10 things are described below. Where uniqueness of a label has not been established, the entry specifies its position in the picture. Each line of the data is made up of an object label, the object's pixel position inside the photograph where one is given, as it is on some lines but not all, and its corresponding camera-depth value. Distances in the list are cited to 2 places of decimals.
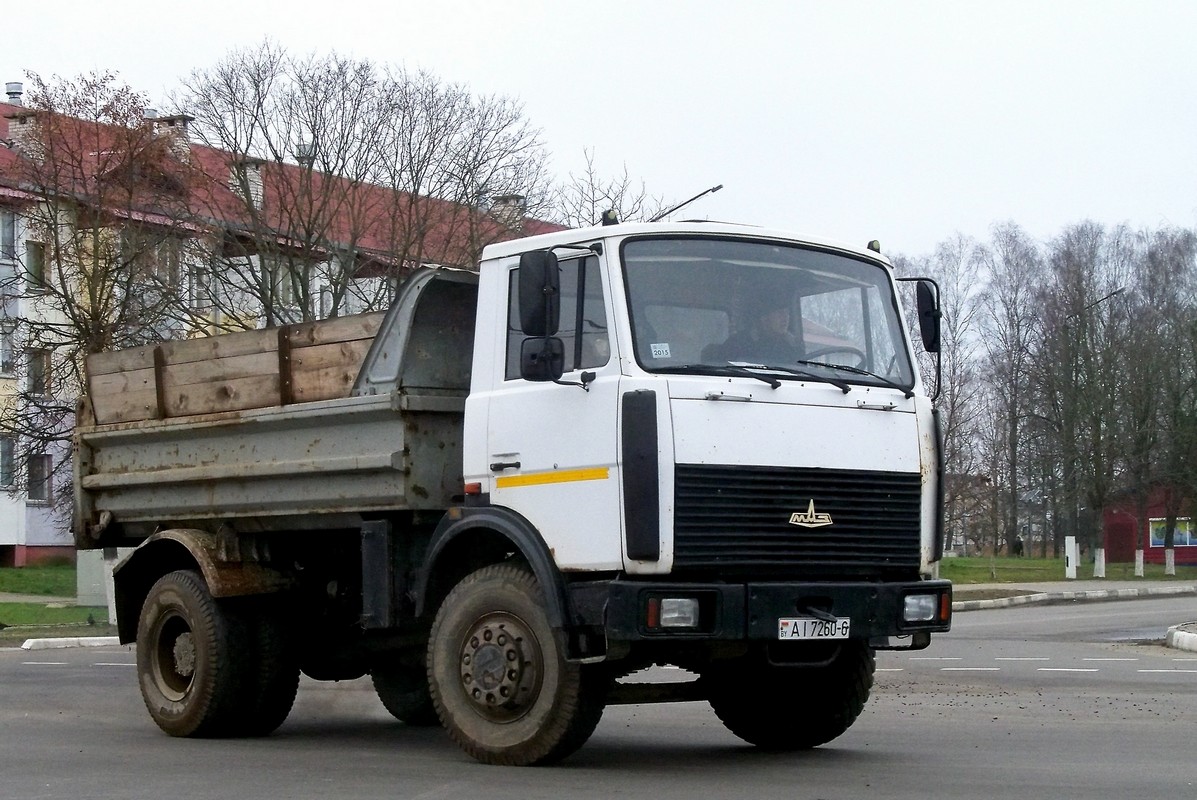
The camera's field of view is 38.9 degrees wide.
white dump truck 7.83
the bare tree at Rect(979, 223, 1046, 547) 67.38
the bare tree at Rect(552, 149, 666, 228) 34.06
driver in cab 8.21
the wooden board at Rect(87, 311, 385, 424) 9.49
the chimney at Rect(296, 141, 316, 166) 33.09
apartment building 30.36
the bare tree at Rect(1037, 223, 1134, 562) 57.84
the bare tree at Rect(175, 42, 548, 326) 32.81
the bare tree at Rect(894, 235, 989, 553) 56.97
